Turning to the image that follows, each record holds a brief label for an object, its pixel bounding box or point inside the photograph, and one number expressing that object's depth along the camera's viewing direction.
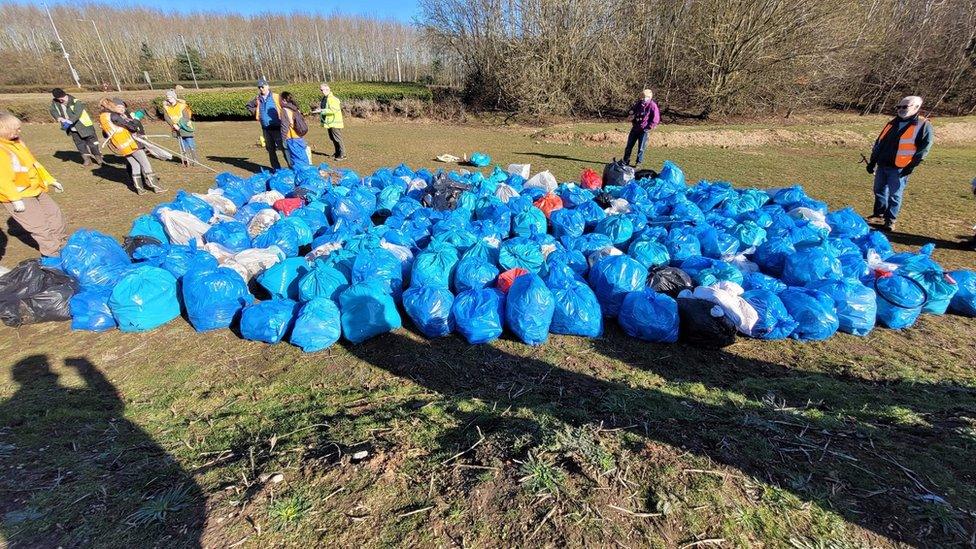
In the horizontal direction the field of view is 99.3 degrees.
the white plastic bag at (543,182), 7.02
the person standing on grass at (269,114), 7.46
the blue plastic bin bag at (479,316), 3.40
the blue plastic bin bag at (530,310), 3.32
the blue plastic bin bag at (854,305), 3.49
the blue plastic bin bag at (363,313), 3.43
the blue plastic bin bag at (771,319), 3.43
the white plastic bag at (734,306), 3.45
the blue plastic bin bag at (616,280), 3.74
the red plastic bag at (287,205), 5.88
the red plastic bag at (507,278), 3.84
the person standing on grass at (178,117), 8.70
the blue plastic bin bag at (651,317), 3.41
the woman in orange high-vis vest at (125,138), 6.67
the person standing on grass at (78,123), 8.48
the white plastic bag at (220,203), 5.91
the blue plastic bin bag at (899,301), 3.61
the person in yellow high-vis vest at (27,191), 3.96
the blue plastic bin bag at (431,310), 3.50
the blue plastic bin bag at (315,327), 3.31
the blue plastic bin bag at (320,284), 3.68
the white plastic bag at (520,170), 7.90
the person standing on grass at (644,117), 8.57
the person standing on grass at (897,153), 5.23
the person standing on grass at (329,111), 9.23
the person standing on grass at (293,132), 7.44
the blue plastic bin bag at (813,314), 3.41
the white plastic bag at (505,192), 6.32
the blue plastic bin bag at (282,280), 3.95
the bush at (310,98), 19.02
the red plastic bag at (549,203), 5.94
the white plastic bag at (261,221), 5.26
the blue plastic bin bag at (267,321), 3.38
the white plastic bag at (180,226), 4.94
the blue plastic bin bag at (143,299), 3.50
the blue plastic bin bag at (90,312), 3.55
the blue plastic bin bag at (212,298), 3.53
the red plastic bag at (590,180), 7.40
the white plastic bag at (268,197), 6.18
